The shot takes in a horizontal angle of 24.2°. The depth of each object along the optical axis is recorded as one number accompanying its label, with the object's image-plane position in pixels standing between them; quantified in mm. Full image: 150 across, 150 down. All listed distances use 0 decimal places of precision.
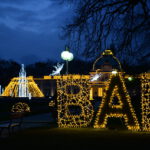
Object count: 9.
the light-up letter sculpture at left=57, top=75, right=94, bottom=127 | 17406
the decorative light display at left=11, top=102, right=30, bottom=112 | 25703
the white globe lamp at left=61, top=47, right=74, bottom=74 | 25580
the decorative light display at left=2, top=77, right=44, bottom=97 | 45759
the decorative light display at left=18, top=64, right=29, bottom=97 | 45397
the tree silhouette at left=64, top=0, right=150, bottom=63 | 11203
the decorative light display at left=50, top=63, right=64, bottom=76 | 66000
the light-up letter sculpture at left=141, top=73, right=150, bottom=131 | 15906
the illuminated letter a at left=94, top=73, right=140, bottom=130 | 16062
